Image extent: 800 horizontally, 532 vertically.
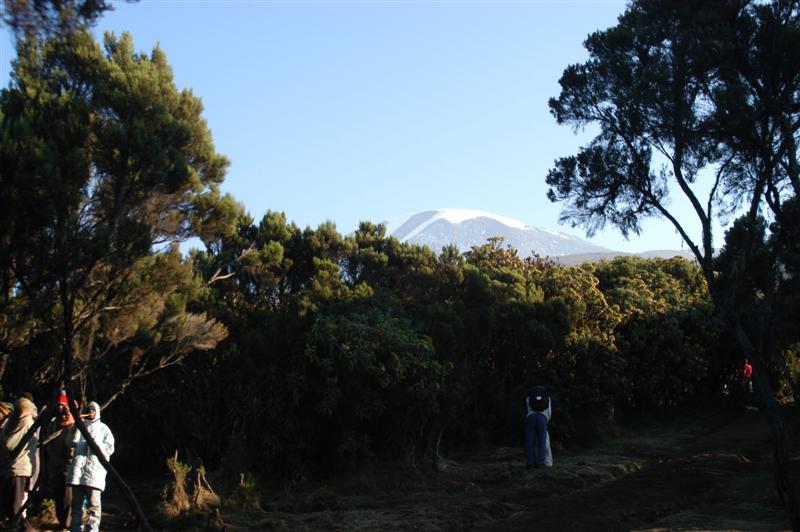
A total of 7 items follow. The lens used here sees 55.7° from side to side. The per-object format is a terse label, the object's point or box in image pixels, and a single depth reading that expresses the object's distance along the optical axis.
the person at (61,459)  9.39
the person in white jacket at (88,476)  8.41
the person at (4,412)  9.30
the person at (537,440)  14.16
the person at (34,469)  9.07
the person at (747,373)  25.84
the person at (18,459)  8.77
